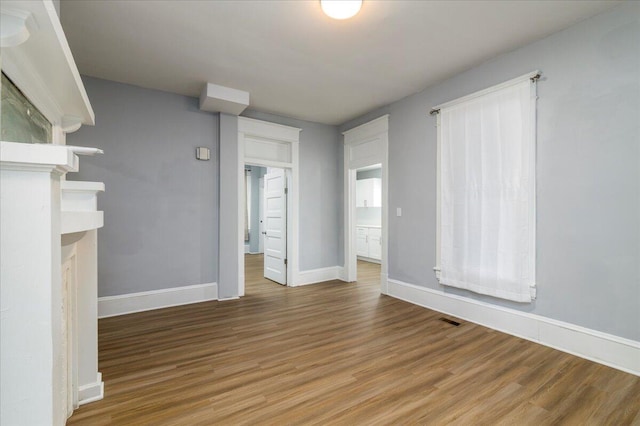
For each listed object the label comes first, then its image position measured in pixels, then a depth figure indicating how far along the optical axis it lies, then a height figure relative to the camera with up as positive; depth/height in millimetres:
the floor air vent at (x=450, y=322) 3148 -1232
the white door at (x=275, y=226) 4945 -269
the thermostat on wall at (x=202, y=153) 3986 +819
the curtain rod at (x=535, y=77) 2685 +1262
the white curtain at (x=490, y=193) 2756 +192
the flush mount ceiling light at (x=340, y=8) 2135 +1544
